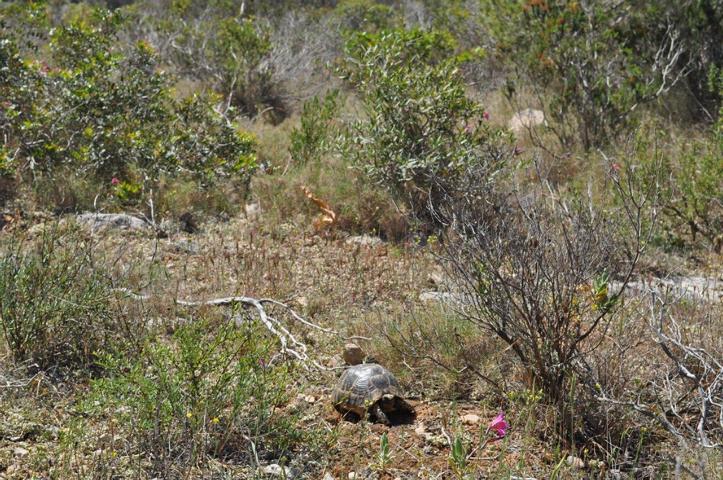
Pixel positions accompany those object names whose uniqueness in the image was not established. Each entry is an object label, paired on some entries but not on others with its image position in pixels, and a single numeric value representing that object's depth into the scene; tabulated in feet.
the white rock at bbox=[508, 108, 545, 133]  51.31
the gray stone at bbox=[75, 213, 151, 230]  34.68
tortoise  20.90
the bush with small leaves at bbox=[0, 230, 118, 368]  22.16
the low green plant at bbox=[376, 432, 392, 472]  17.29
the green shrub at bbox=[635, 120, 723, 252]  36.04
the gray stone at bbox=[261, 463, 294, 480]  18.45
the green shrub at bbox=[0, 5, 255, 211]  39.14
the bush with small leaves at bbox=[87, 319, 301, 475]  18.26
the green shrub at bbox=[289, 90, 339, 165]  44.42
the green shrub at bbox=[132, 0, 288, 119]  60.23
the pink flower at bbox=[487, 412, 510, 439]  18.32
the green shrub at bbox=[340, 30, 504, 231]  36.76
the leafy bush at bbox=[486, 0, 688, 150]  46.06
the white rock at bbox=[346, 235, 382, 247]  35.58
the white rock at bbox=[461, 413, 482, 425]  21.26
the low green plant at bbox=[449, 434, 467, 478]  16.51
